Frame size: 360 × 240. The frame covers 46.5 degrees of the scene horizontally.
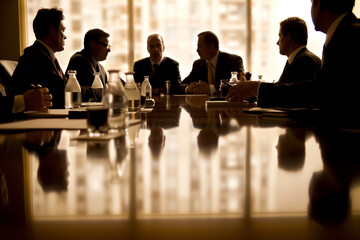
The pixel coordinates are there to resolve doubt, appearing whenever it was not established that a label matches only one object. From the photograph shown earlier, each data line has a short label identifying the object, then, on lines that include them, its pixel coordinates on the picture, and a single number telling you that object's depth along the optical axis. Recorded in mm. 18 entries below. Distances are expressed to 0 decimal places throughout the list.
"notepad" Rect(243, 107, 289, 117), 1816
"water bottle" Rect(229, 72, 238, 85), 3522
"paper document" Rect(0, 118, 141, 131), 1397
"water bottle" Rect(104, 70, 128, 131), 1232
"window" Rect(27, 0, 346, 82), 7098
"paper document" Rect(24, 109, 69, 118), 1835
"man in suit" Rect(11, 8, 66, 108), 2836
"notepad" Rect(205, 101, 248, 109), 2471
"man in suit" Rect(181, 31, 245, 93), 5254
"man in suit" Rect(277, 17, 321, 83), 3068
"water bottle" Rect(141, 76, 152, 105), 2768
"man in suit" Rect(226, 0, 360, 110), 2070
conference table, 461
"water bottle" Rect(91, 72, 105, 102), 3404
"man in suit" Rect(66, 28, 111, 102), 3943
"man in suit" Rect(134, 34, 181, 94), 5527
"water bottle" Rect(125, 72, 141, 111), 2166
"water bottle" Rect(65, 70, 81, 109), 2555
